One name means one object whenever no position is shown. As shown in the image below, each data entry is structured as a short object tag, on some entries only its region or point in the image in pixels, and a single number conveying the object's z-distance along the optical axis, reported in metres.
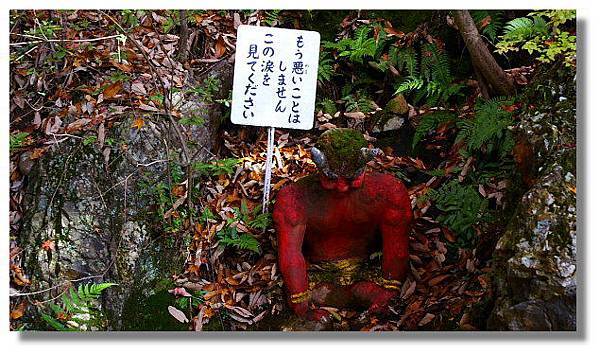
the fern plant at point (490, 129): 4.85
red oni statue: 4.49
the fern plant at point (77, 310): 4.31
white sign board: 4.83
